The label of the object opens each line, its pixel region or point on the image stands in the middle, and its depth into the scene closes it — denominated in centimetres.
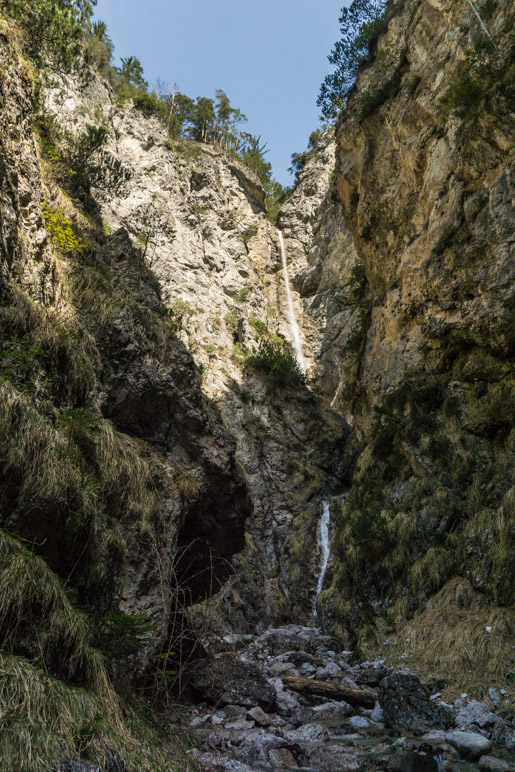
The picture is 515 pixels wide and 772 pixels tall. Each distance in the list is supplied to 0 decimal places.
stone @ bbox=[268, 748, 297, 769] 477
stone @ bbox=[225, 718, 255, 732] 577
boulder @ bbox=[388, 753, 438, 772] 425
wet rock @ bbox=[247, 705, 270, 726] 595
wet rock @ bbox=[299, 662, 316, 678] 843
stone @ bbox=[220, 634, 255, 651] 1047
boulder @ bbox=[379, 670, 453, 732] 545
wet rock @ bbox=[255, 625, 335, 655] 1053
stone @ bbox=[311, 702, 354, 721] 641
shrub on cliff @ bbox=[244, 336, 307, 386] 2184
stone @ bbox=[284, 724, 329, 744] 549
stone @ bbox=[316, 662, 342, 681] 821
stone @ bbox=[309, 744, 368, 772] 465
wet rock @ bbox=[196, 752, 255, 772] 441
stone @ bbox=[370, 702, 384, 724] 603
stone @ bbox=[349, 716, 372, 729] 586
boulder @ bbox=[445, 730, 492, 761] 457
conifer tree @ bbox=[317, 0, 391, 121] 1659
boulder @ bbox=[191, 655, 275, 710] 661
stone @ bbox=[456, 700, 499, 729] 525
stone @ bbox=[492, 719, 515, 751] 478
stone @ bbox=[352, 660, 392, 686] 766
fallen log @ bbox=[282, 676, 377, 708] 677
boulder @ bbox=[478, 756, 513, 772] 419
